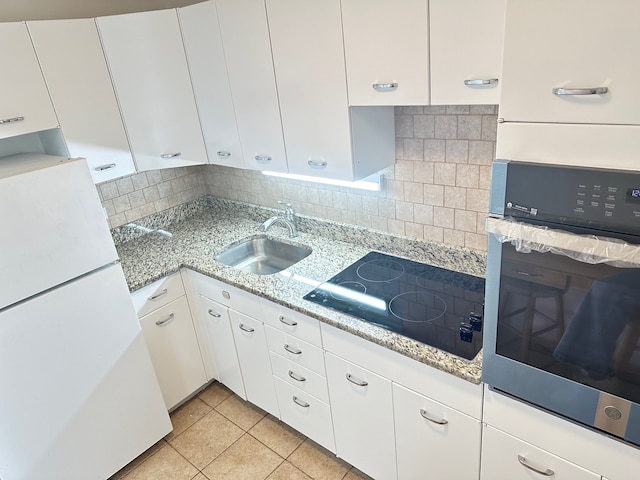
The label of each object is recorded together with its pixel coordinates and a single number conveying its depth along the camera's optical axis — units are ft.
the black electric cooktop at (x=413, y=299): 5.24
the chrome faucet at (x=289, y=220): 8.30
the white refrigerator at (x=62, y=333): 5.65
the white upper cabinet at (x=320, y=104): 5.49
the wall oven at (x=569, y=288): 3.20
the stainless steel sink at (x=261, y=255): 8.46
